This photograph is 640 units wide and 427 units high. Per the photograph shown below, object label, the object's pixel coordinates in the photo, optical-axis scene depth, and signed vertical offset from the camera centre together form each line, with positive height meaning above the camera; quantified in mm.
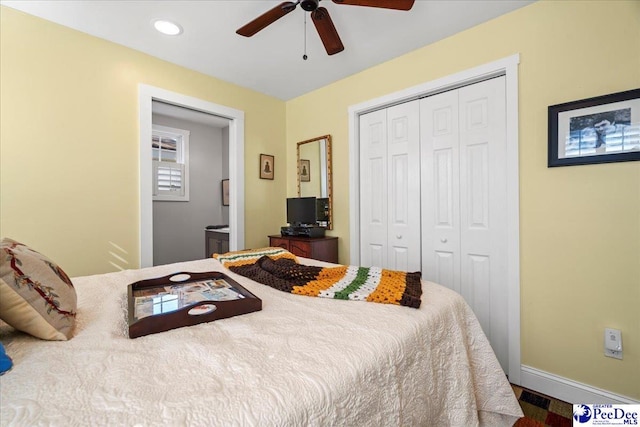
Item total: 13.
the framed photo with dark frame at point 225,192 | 4969 +374
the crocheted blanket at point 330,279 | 1201 -338
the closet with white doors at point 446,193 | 2148 +159
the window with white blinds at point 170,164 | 4324 +783
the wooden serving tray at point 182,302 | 896 -325
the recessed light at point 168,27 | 2148 +1437
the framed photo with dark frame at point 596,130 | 1613 +480
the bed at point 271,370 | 559 -375
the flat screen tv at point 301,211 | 3144 +21
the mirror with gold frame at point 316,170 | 3209 +502
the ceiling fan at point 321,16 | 1599 +1194
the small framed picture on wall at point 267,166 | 3457 +578
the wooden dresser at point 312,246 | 2895 -352
